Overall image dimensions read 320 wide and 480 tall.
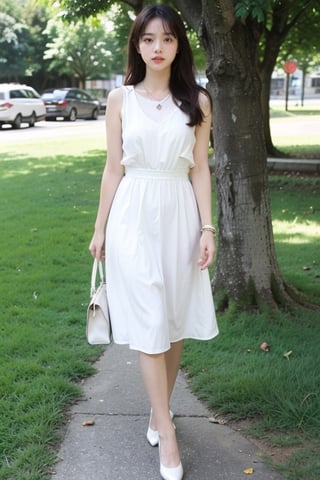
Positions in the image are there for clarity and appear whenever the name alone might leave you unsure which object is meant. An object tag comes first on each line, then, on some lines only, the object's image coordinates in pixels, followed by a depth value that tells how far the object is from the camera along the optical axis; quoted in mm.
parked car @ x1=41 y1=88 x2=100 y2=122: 28125
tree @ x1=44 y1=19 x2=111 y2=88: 40312
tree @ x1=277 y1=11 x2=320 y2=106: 13594
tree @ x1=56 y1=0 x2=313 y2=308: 4145
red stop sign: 32769
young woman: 2613
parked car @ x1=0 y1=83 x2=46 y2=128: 23094
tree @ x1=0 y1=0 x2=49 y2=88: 39875
